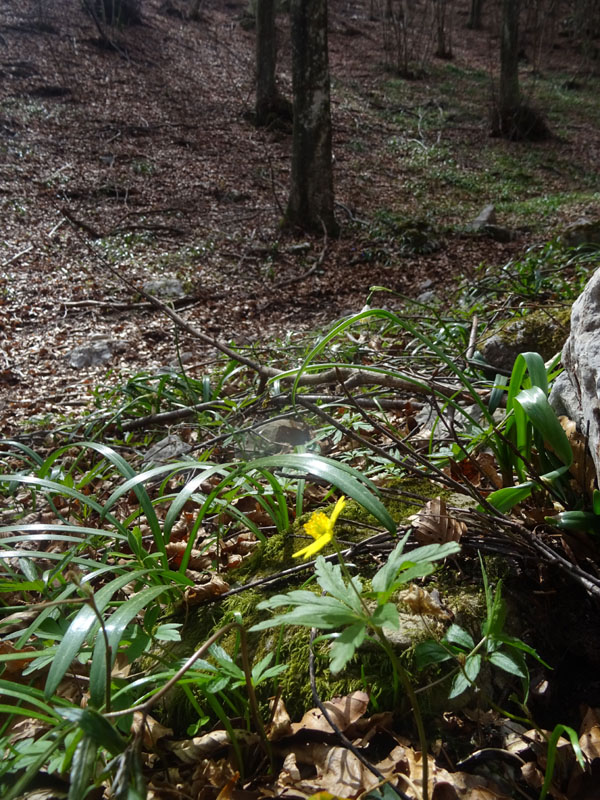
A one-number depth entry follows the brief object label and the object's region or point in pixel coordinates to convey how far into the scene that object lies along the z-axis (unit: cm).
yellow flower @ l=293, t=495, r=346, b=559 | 77
